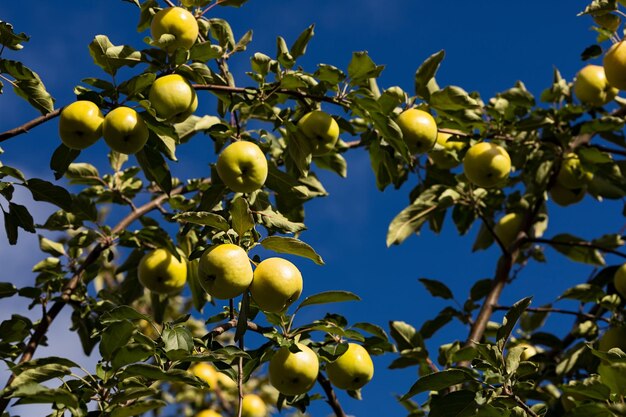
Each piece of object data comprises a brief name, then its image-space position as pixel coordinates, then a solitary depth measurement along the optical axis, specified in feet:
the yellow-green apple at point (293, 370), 8.38
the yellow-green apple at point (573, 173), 13.00
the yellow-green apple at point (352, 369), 9.41
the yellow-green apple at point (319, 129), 9.93
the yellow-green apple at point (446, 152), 12.62
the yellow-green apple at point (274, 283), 7.79
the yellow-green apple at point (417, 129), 10.68
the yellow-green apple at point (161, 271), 11.67
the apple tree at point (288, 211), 7.56
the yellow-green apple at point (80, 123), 8.46
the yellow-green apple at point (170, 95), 8.72
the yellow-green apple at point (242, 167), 8.89
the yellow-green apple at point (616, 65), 11.95
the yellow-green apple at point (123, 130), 8.39
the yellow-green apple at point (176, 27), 9.48
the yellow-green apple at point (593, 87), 13.46
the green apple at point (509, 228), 14.08
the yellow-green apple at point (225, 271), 7.56
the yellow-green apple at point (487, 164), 11.75
